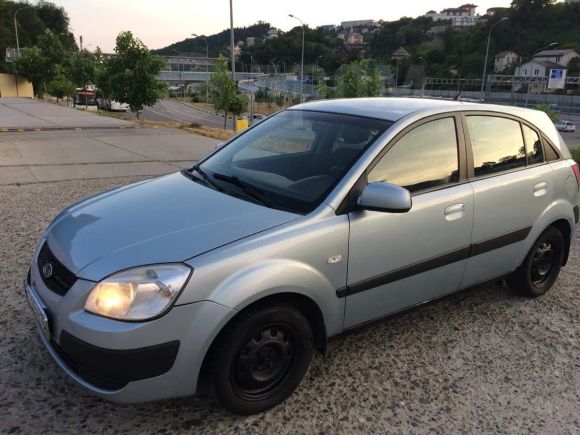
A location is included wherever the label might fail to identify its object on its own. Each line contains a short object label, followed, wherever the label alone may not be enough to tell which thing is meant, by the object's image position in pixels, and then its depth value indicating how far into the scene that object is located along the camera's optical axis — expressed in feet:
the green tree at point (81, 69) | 145.32
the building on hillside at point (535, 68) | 303.68
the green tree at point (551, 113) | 83.56
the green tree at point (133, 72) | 79.41
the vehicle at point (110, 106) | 158.92
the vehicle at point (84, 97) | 160.56
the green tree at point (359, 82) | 104.42
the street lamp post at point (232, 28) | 73.69
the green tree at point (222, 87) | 101.24
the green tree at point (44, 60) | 137.39
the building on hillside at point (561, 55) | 300.61
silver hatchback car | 7.32
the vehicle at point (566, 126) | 148.46
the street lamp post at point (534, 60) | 303.27
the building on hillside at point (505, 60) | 340.39
